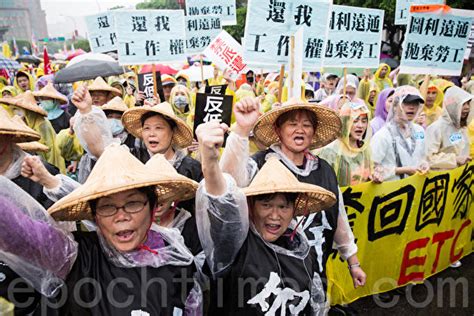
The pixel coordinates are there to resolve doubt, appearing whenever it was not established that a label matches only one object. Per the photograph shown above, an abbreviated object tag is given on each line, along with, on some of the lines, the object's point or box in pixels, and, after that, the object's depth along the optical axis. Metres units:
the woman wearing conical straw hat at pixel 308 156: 2.60
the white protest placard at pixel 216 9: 6.77
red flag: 11.78
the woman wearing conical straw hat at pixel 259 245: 1.70
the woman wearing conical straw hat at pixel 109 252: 1.52
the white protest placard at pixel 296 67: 2.83
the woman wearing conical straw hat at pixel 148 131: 2.80
